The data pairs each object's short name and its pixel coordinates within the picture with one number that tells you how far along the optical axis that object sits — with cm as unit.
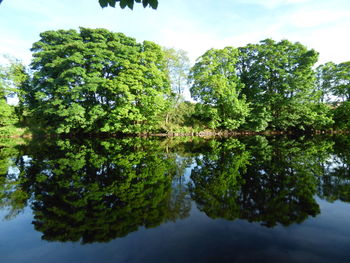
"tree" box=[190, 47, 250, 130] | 2575
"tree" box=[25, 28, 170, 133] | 2241
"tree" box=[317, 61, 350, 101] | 2783
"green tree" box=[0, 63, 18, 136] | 2411
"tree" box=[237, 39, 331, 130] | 2605
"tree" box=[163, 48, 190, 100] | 2754
